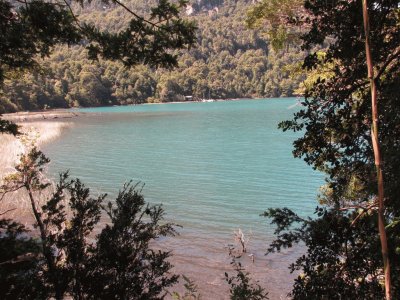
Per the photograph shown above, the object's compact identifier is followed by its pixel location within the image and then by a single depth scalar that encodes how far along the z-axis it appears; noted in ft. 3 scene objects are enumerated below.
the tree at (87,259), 16.54
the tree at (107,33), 18.33
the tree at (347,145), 11.75
